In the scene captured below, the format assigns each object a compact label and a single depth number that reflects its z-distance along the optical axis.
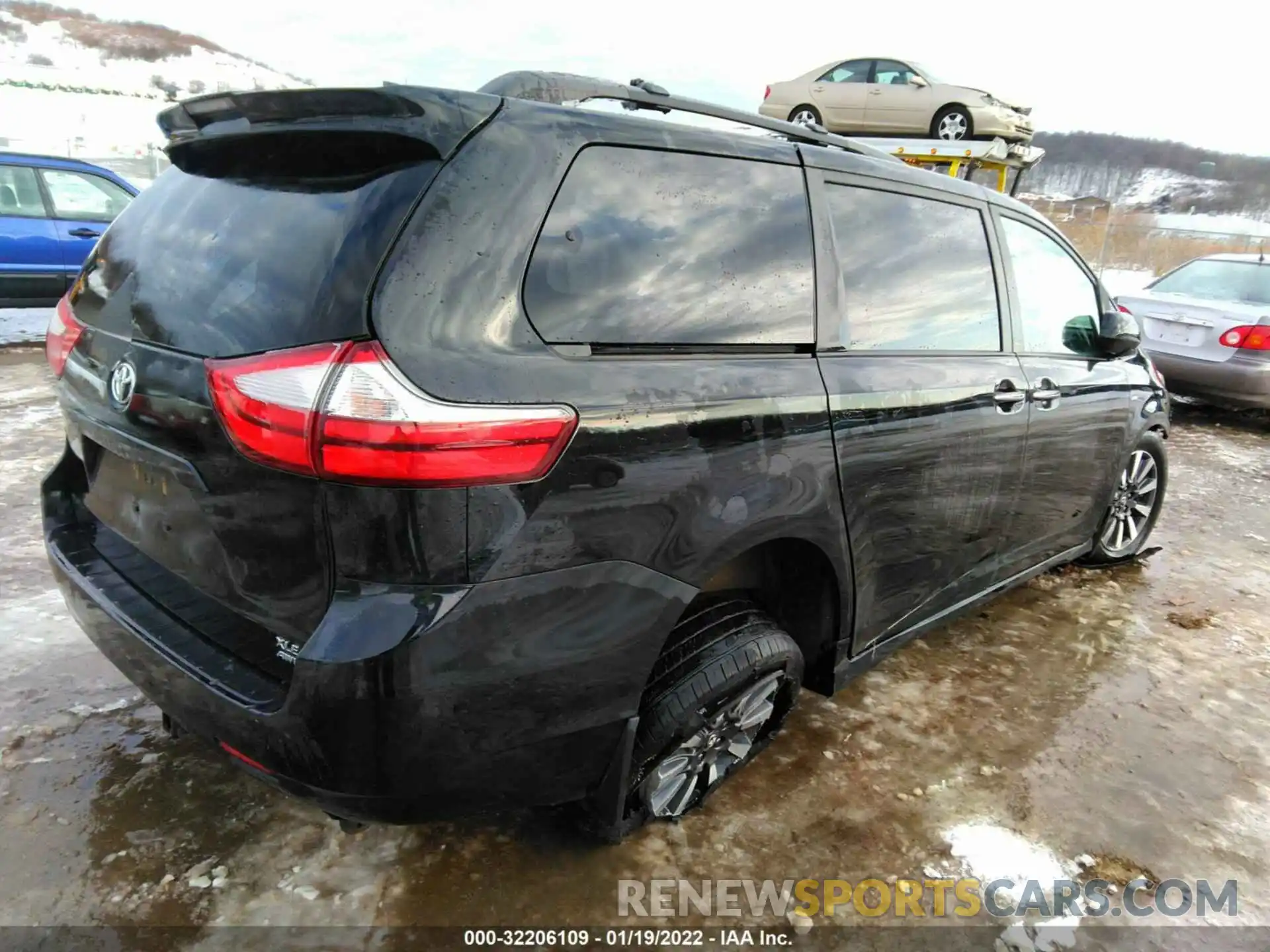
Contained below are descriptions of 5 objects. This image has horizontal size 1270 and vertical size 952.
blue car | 7.93
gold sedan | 10.61
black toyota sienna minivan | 1.54
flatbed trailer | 9.08
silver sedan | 7.32
